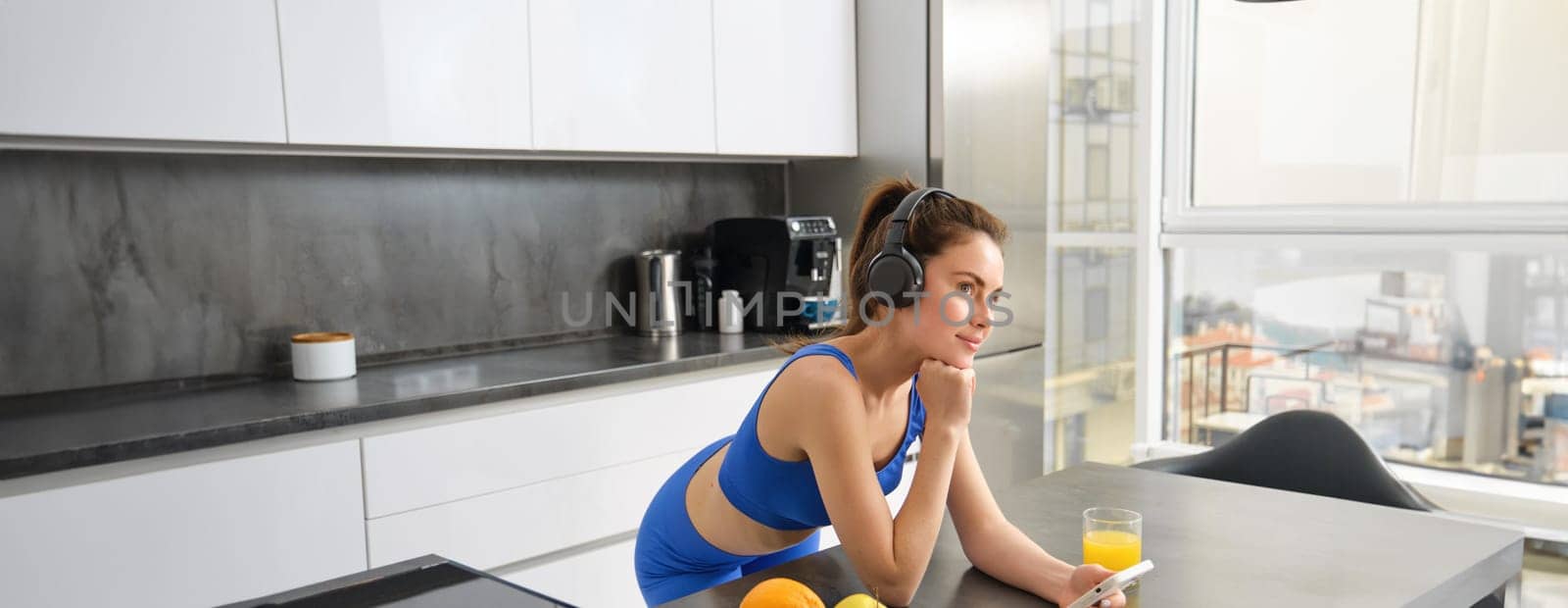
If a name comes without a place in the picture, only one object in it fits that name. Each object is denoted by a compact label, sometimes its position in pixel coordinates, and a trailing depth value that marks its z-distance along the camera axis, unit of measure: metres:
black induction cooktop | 0.80
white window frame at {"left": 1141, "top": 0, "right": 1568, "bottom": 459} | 3.11
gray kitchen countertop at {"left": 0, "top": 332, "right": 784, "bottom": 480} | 1.82
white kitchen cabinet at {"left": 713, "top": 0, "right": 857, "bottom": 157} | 3.09
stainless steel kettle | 3.14
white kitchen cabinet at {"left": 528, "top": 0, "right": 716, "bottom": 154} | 2.70
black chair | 2.12
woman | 1.27
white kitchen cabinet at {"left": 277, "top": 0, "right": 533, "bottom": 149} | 2.29
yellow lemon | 1.02
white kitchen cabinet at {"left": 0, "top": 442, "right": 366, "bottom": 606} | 1.74
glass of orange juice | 1.27
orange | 1.00
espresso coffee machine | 3.12
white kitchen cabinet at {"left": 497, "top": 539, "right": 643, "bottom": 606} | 2.41
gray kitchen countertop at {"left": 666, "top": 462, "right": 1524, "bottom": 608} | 1.21
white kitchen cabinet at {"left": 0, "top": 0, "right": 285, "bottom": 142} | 1.96
